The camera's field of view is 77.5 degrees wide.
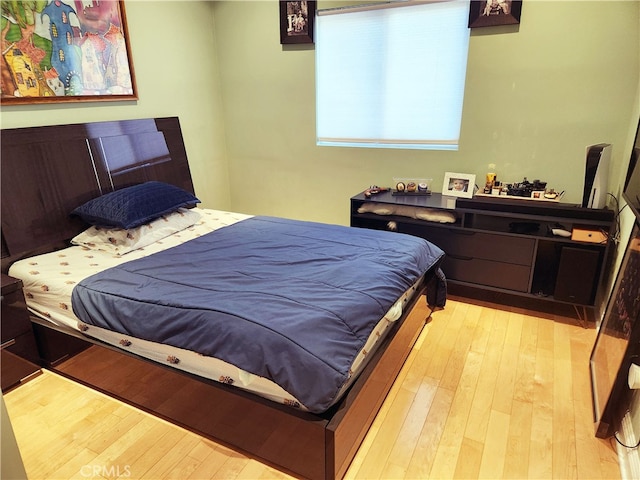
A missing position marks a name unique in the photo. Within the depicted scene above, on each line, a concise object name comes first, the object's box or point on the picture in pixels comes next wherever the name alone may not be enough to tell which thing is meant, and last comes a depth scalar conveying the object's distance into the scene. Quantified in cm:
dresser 248
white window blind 292
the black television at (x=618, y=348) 157
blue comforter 138
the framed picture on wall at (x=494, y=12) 262
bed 143
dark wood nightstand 197
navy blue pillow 240
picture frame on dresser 294
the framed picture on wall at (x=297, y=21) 323
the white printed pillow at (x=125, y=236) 238
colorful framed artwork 226
